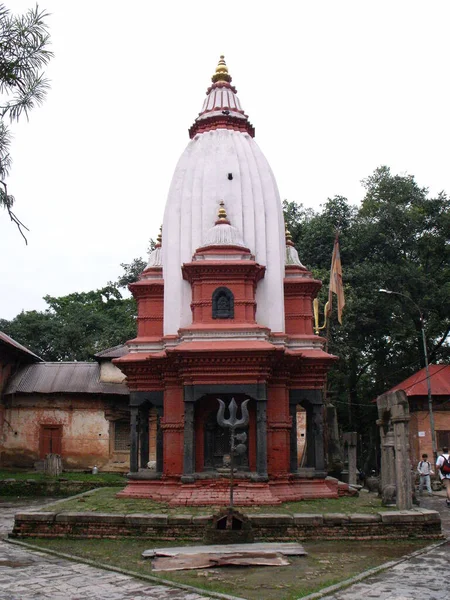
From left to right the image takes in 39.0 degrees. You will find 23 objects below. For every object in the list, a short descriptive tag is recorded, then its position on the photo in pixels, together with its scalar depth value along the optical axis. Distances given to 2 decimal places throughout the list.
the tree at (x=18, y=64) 7.91
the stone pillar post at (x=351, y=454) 22.80
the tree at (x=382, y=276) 34.72
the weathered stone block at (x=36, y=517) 13.02
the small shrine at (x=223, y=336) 16.02
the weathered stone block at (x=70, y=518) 12.97
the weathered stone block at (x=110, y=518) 12.85
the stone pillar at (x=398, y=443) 13.63
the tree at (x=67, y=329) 45.16
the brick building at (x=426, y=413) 30.97
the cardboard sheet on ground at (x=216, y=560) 9.73
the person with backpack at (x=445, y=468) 17.68
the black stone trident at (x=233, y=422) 12.41
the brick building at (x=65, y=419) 29.88
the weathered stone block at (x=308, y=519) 12.63
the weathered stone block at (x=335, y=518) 12.65
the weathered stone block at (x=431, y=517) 12.76
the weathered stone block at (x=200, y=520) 12.52
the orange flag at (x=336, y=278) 23.93
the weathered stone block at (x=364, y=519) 12.64
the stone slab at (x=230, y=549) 10.59
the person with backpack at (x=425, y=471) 23.94
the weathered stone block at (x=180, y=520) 12.55
